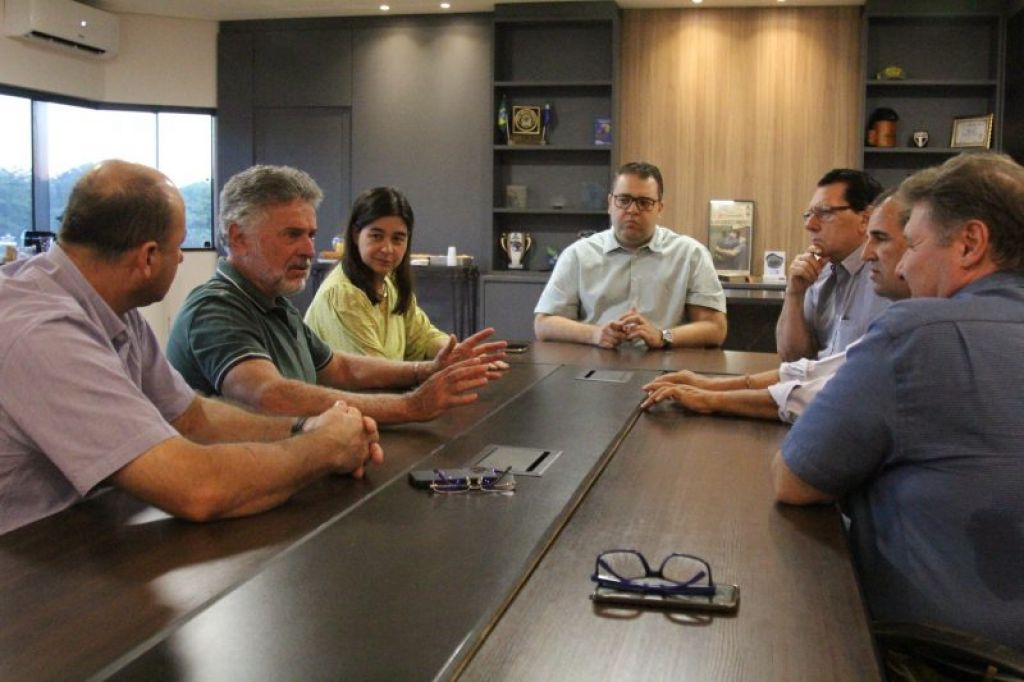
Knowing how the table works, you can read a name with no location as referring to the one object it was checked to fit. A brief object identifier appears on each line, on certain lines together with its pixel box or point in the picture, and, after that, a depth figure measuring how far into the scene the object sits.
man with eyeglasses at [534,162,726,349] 4.21
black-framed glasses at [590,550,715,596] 1.30
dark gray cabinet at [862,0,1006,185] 7.21
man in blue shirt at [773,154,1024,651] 1.58
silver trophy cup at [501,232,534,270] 7.81
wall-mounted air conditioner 7.12
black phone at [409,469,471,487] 1.79
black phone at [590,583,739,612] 1.27
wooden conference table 1.10
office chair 1.36
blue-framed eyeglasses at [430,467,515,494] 1.78
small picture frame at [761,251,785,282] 7.49
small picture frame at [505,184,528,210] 7.84
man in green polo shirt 2.37
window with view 7.50
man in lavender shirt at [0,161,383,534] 1.53
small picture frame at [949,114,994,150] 7.07
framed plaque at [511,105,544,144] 7.74
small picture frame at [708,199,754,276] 7.57
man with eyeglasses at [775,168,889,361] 3.45
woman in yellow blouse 3.38
